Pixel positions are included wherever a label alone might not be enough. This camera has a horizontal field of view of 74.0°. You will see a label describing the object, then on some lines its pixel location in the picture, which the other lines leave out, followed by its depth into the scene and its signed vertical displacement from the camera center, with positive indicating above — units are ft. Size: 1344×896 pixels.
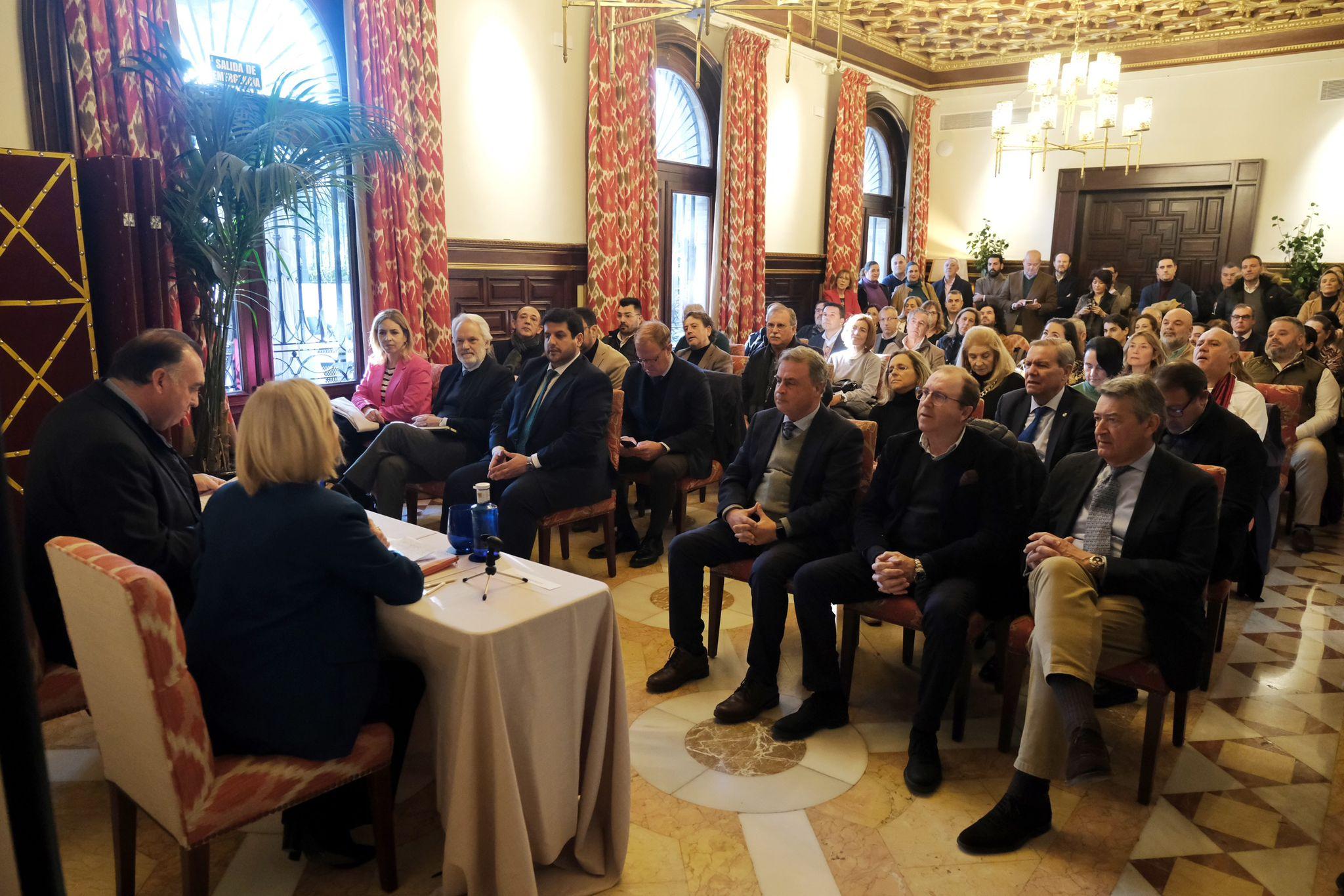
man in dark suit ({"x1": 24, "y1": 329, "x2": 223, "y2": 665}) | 7.29 -1.73
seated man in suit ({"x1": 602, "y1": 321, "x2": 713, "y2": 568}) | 15.06 -2.54
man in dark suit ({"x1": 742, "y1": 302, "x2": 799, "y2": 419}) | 18.06 -1.99
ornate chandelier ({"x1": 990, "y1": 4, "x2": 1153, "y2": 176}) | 21.71 +4.73
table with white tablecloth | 6.39 -3.38
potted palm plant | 13.73 +1.37
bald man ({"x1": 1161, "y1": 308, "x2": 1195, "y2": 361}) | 16.58 -0.77
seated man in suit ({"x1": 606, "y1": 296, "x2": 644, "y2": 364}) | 21.02 -1.18
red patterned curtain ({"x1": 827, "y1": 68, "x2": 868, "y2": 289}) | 32.45 +3.83
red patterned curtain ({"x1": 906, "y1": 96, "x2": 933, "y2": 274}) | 37.88 +4.33
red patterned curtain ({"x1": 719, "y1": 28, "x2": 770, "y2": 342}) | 27.66 +2.80
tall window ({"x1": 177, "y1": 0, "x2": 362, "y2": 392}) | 16.72 +0.36
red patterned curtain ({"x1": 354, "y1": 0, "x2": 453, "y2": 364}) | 18.38 +2.09
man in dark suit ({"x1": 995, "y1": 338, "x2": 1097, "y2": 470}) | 11.47 -1.61
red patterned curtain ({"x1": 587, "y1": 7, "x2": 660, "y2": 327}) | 23.49 +2.87
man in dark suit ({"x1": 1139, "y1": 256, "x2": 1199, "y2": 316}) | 30.91 -0.12
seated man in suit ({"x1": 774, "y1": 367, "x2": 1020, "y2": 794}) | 9.23 -2.76
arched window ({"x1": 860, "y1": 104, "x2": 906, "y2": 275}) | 37.24 +4.05
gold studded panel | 12.23 -0.46
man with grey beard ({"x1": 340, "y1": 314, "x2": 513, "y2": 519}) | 14.14 -2.62
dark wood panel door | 33.76 +2.14
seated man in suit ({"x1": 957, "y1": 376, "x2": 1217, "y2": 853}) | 7.80 -2.75
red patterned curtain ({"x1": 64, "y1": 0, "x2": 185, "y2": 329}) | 13.93 +2.76
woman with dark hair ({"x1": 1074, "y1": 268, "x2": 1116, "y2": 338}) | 30.76 -0.34
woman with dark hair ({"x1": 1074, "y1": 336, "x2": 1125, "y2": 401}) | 13.01 -1.08
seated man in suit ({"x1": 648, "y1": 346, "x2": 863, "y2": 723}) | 10.21 -2.81
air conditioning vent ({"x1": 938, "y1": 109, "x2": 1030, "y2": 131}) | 37.55 +6.83
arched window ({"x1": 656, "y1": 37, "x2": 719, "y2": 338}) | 27.30 +2.99
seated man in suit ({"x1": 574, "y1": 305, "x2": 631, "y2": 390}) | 16.10 -1.50
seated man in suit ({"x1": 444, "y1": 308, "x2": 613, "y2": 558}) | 12.86 -2.63
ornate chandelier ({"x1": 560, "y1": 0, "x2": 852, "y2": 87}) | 11.88 +3.70
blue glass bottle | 8.06 -2.22
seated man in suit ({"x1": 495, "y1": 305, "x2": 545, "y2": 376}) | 19.74 -1.41
